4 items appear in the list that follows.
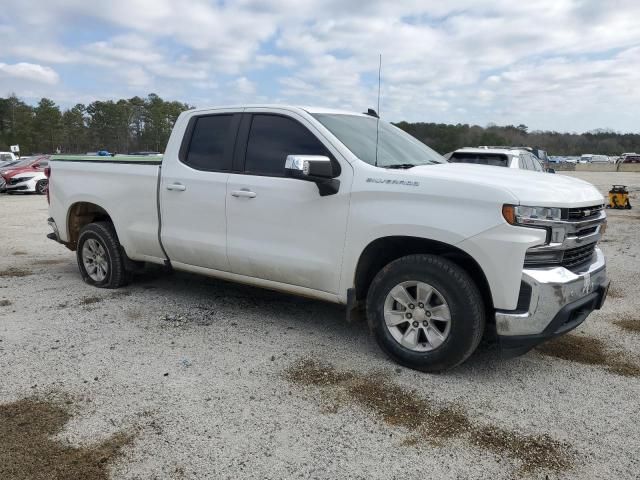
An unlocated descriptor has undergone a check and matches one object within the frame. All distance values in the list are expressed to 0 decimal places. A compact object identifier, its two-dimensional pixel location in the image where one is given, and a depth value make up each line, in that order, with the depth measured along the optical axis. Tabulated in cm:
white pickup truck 346
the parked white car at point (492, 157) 1076
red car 2036
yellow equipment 1570
